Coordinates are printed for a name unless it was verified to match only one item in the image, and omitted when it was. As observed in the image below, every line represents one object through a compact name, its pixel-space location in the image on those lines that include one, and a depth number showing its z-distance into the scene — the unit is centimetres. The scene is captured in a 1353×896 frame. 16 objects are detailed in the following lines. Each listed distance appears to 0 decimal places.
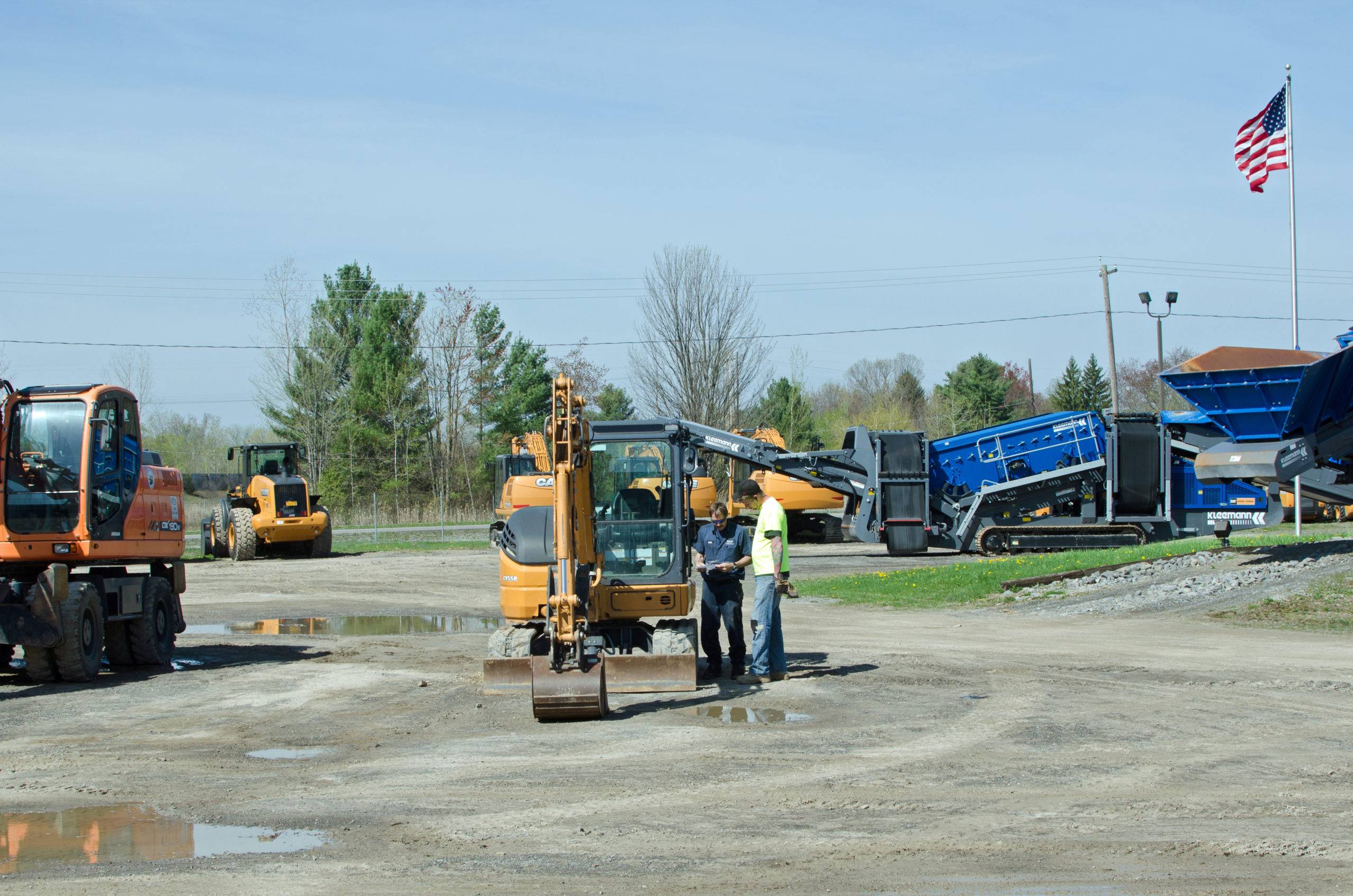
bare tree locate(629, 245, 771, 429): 4397
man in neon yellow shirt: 1195
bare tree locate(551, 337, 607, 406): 6775
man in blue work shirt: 1217
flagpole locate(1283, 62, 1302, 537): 2662
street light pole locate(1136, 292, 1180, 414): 4728
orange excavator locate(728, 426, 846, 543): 3284
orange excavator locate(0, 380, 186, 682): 1301
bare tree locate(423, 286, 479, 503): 5756
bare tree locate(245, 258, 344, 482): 5466
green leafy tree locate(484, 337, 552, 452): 5947
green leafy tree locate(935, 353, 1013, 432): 6400
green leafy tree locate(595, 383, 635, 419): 6494
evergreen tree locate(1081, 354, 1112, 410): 6956
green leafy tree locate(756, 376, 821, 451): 5425
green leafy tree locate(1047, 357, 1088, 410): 7012
